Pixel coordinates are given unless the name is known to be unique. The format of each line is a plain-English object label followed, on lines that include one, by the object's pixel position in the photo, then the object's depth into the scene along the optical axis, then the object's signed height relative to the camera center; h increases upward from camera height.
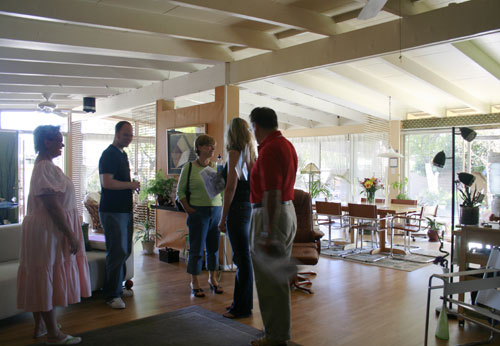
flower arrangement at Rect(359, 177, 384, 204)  7.00 -0.16
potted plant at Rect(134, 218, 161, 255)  6.32 -0.96
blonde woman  3.31 -0.16
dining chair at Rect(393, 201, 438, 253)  6.69 -0.76
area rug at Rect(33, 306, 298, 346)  3.05 -1.20
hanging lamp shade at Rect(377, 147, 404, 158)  7.53 +0.42
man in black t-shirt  3.69 -0.27
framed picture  5.97 +0.46
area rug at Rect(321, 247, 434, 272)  5.88 -1.24
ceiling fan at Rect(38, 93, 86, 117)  7.57 +1.29
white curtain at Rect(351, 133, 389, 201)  10.05 +0.44
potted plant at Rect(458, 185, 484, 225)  3.60 -0.30
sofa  3.32 -0.80
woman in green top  4.04 -0.36
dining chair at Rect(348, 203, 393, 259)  6.30 -0.56
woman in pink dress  2.80 -0.45
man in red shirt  2.57 -0.30
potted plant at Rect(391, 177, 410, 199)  9.09 -0.22
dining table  6.70 -0.62
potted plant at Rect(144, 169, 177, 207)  6.01 -0.17
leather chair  4.55 -0.60
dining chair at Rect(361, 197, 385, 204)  7.94 -0.45
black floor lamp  3.77 +0.18
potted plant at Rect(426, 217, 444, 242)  8.17 -1.07
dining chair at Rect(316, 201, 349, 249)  6.89 -0.54
